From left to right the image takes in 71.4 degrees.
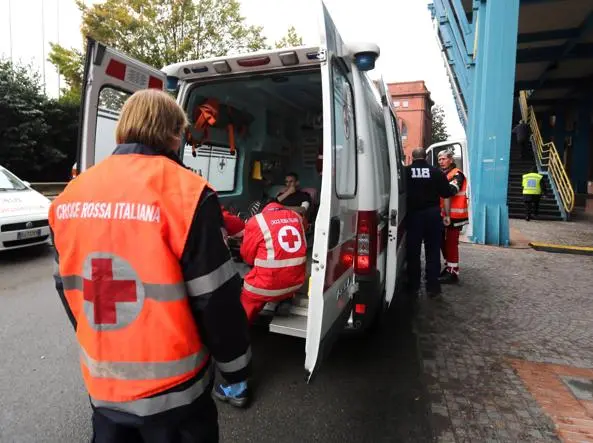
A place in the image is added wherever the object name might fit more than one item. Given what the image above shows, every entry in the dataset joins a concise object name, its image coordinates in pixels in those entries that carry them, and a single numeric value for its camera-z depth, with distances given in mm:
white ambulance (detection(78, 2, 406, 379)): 2203
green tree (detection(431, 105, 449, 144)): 47369
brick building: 43906
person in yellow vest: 13008
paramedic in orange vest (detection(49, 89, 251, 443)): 1236
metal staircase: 13875
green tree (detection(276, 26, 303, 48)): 20047
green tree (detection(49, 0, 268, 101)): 17594
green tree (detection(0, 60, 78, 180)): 15789
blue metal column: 8570
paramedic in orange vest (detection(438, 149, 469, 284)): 5473
